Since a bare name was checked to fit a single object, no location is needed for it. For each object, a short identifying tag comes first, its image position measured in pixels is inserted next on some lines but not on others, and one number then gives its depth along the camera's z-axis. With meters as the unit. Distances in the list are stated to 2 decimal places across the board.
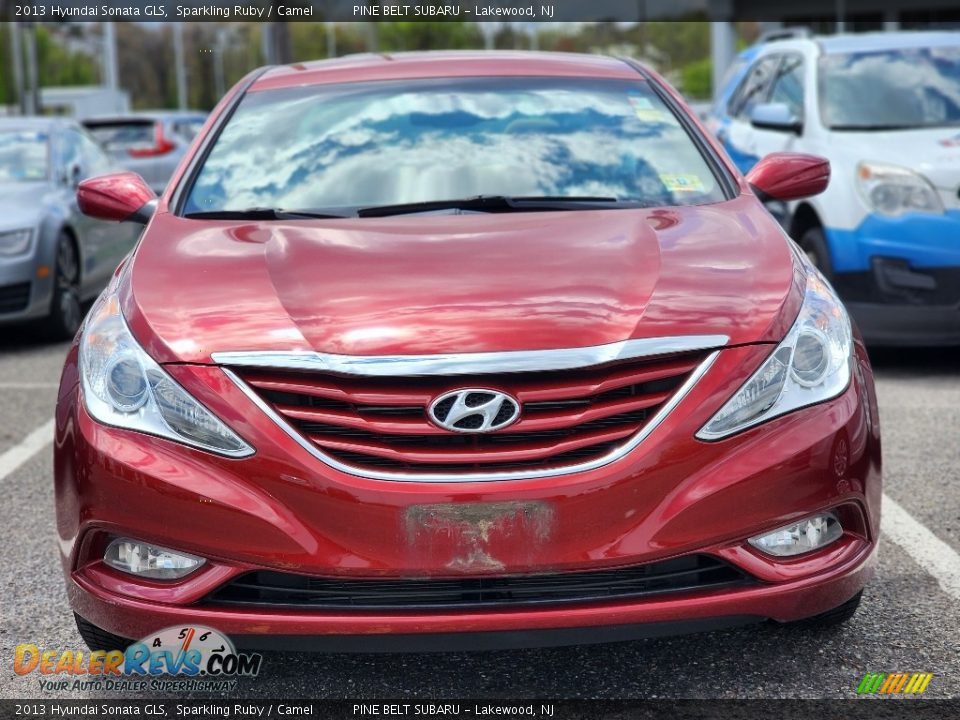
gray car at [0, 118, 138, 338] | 8.16
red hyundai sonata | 2.72
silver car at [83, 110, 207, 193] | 16.55
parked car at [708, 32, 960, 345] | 6.59
